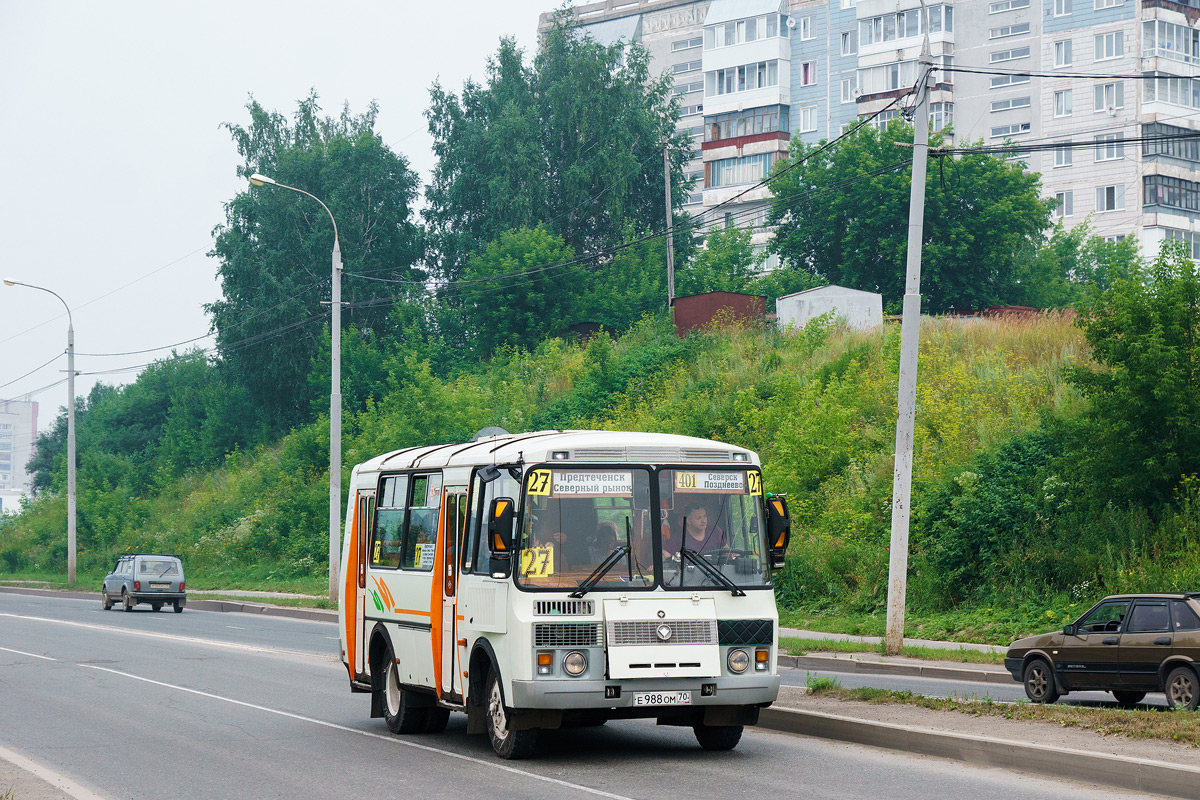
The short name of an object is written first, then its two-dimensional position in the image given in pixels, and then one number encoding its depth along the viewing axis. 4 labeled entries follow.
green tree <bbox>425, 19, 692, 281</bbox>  67.56
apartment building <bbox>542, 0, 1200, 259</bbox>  72.69
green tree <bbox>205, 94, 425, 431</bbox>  70.31
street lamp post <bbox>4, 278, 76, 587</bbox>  54.06
